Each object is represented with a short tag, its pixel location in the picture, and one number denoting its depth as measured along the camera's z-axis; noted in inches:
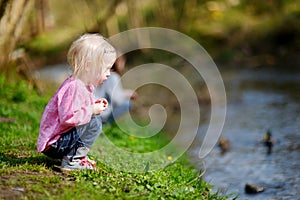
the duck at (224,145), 581.2
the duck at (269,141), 578.8
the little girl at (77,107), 336.8
